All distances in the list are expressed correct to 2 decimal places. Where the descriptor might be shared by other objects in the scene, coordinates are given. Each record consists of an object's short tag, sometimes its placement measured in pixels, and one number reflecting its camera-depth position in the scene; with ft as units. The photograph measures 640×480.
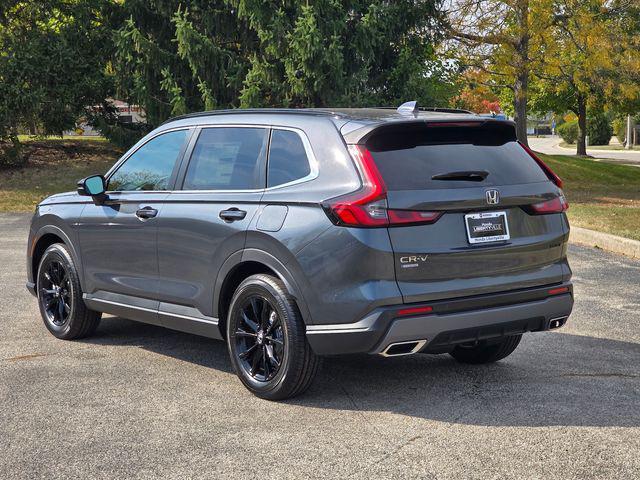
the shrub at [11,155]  86.99
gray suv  17.95
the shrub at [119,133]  83.10
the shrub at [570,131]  247.09
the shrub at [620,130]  239.13
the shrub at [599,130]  239.71
